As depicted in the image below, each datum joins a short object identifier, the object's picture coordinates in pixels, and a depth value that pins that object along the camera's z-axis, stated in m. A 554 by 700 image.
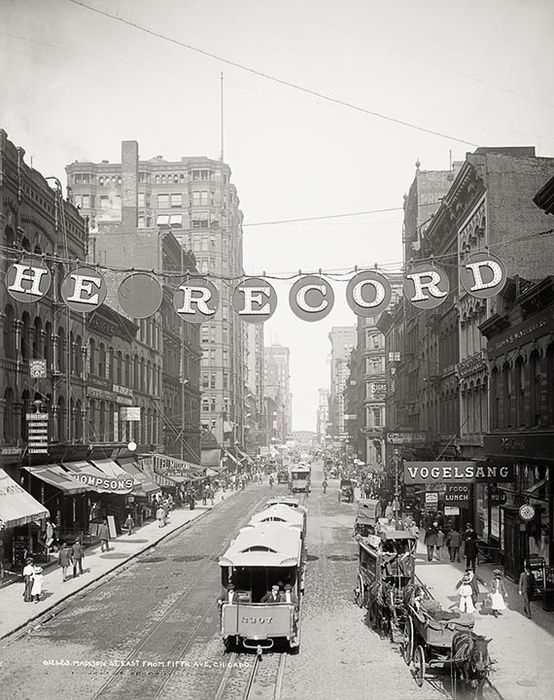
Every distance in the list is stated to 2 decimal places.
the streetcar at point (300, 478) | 75.56
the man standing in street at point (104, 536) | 36.84
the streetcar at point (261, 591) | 17.72
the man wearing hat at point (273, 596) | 18.39
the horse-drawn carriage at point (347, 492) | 66.75
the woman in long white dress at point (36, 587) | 24.11
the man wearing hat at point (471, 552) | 28.31
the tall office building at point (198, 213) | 111.88
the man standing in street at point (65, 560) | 28.49
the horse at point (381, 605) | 19.75
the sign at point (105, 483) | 35.22
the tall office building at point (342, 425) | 193.43
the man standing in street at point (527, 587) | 21.92
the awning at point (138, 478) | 40.50
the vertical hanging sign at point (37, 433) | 31.80
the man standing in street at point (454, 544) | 31.83
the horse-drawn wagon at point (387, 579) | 19.61
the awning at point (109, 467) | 43.85
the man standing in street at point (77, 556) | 29.11
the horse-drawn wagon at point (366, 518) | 38.62
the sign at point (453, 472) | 29.67
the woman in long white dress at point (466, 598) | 21.50
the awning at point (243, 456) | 118.53
